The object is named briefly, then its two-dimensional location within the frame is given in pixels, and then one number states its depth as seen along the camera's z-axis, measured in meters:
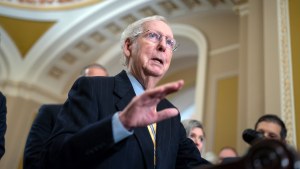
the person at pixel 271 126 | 2.82
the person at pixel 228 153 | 4.20
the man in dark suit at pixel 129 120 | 1.05
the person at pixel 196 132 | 3.05
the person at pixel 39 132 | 2.11
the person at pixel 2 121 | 2.40
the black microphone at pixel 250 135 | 1.42
